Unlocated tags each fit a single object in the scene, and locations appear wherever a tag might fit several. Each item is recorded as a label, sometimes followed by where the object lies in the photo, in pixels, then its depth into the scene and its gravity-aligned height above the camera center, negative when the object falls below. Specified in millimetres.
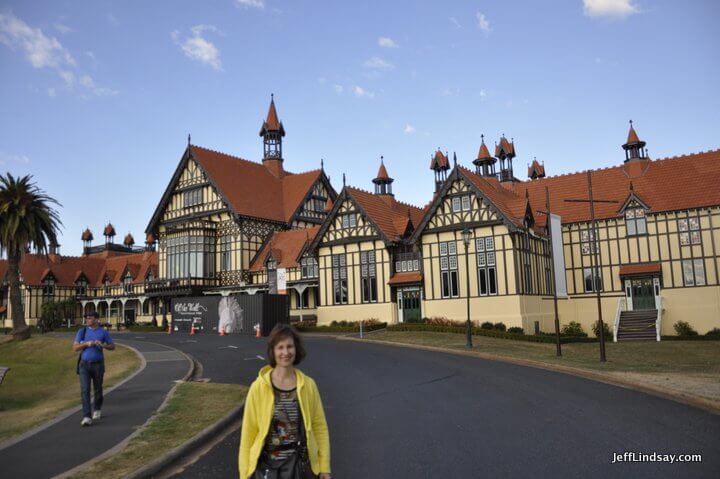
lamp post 25867 -781
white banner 33969 +2567
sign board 41688 +2029
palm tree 42031 +6498
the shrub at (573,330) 38625 -2022
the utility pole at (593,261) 40562 +2544
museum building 36312 +3833
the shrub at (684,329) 35375 -2010
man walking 10812 -743
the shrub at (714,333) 34244 -2239
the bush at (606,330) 36906 -2068
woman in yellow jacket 4508 -856
